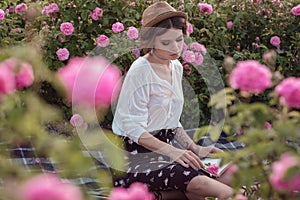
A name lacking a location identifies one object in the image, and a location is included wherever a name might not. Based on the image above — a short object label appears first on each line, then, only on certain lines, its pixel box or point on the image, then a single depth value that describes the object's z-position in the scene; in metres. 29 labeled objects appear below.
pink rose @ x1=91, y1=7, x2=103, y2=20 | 3.68
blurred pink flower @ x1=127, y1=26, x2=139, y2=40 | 3.51
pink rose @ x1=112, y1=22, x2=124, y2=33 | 3.55
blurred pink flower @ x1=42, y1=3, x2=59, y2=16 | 3.76
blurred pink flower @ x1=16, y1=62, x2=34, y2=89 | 1.13
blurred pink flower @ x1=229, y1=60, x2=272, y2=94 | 1.27
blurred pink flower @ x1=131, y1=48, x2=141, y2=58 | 3.62
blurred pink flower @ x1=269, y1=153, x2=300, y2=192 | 1.05
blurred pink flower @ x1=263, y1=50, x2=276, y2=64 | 1.50
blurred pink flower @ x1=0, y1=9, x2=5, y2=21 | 3.65
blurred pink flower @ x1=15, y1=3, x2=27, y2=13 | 3.82
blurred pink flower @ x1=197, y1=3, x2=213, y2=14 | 3.86
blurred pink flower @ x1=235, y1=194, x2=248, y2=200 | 1.38
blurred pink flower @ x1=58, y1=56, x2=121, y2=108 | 1.13
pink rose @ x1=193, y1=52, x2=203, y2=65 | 3.65
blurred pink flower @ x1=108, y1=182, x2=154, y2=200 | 1.10
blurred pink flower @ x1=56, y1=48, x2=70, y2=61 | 3.60
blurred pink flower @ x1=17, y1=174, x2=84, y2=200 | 0.88
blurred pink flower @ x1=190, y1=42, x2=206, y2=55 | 3.62
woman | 2.50
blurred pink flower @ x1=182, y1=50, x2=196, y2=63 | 3.55
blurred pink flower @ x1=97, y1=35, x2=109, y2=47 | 3.54
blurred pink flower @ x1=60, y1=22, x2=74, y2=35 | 3.63
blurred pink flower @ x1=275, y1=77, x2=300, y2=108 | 1.19
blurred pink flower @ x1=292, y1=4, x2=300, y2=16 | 3.95
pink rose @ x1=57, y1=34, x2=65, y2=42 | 3.67
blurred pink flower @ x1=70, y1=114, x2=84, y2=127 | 2.69
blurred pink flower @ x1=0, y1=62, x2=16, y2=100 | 1.03
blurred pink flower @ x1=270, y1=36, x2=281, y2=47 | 3.96
